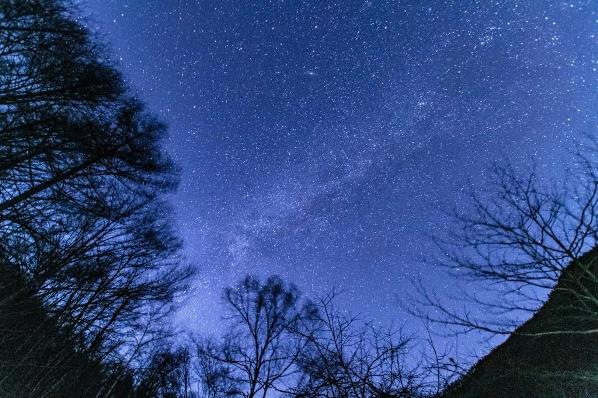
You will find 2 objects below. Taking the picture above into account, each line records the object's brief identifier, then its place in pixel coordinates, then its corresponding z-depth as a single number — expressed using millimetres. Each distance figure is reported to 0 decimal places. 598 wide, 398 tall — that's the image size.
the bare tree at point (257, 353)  11609
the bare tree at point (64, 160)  5250
